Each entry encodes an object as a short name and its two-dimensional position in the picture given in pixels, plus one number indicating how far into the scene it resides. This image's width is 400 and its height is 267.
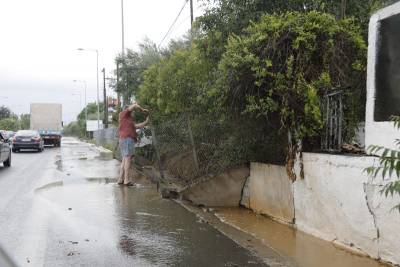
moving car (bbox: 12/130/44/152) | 29.81
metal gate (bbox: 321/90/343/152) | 6.97
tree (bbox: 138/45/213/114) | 10.18
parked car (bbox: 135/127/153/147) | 15.24
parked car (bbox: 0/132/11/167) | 16.62
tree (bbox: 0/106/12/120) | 117.75
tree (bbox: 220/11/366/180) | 7.40
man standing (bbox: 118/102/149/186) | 11.36
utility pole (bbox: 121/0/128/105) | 25.69
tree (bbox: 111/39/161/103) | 24.56
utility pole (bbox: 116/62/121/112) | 26.03
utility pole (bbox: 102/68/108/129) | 48.50
